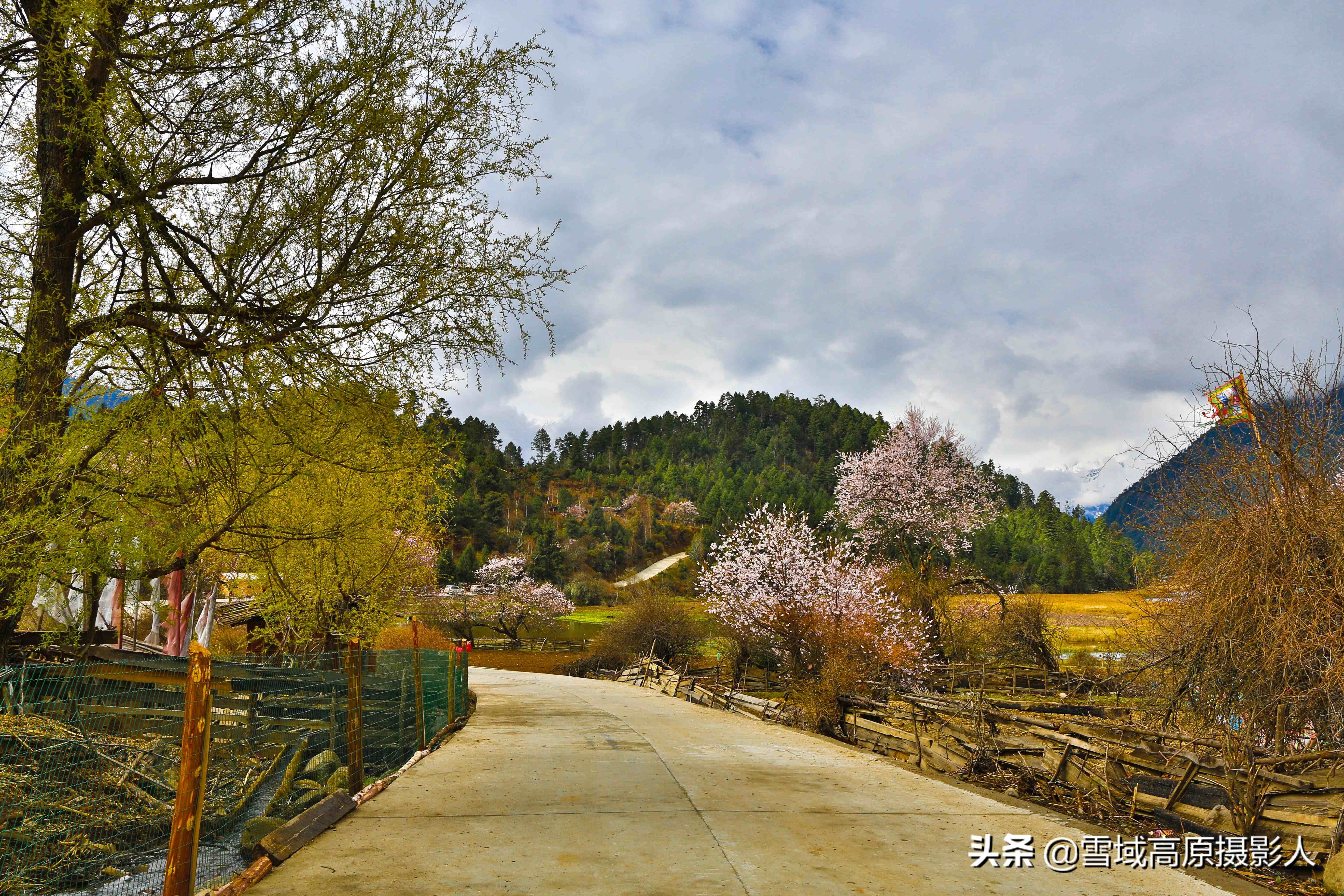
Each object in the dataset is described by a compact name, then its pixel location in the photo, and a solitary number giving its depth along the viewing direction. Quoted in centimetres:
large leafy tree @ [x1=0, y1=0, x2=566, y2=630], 600
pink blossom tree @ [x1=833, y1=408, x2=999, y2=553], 3350
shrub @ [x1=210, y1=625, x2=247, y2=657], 1788
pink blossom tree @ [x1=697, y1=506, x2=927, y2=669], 1803
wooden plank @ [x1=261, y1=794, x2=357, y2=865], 508
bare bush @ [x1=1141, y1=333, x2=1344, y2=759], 635
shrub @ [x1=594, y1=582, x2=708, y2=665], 2908
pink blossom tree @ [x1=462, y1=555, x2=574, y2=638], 4925
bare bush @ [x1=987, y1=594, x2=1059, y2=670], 1988
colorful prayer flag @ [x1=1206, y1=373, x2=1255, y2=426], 742
